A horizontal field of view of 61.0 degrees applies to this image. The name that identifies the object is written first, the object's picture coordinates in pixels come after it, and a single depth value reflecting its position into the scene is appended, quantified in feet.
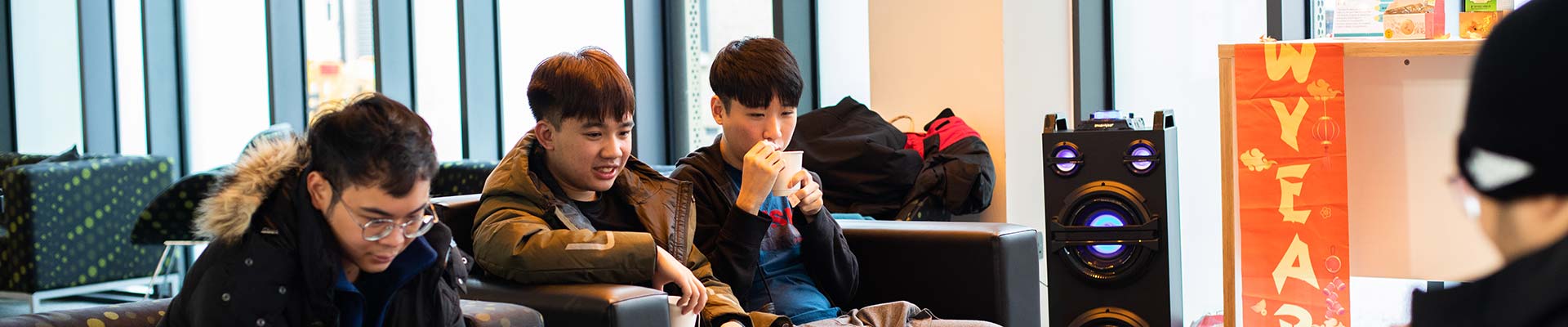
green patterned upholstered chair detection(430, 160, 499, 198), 16.90
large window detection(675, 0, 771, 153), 17.43
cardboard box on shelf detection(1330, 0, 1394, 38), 11.28
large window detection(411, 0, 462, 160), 19.95
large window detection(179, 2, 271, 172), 22.03
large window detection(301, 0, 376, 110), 20.25
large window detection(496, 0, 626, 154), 19.01
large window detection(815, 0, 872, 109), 16.20
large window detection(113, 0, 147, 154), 22.86
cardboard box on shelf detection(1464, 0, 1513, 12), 10.55
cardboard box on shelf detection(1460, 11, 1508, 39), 10.50
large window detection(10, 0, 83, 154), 22.74
